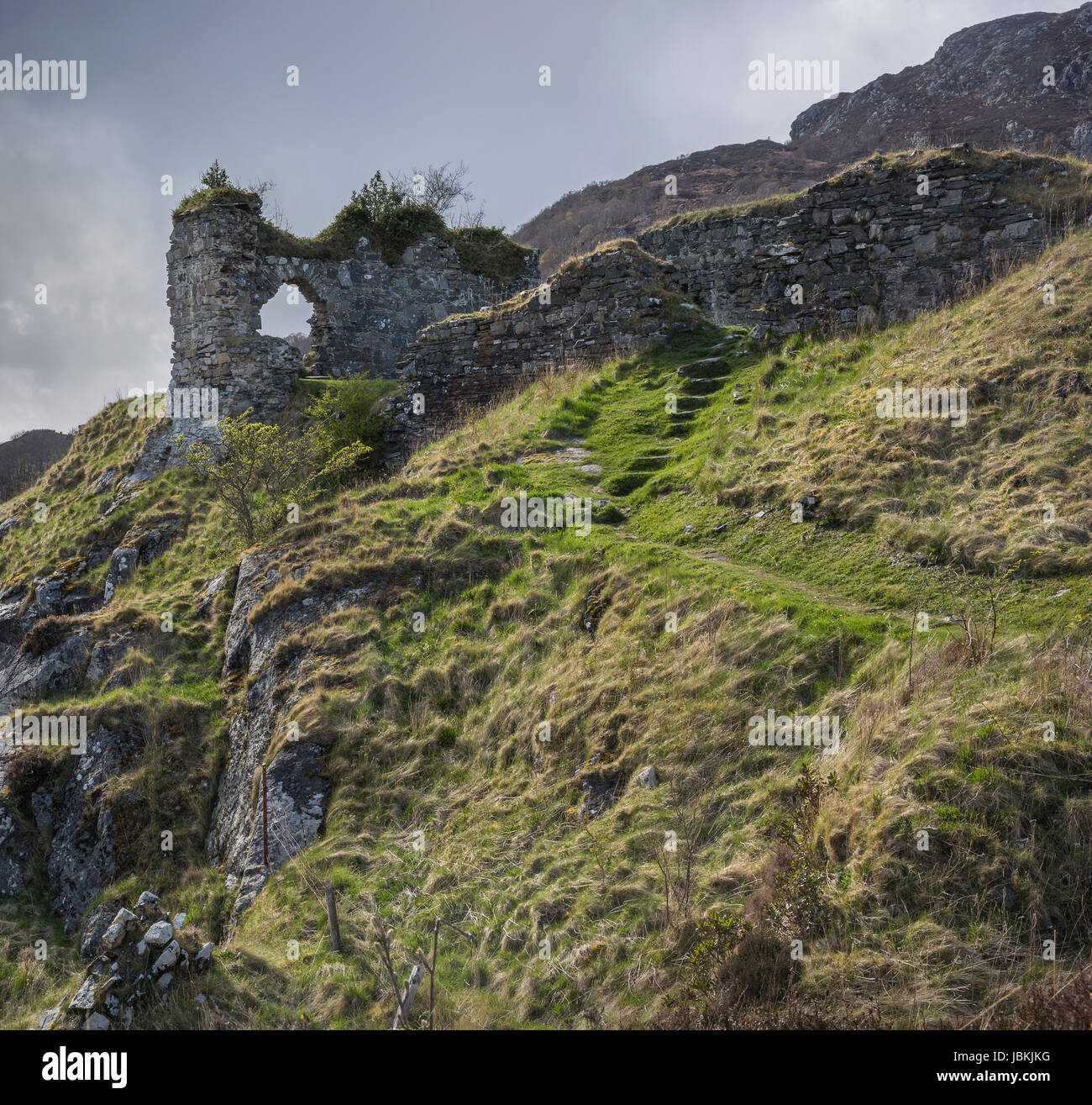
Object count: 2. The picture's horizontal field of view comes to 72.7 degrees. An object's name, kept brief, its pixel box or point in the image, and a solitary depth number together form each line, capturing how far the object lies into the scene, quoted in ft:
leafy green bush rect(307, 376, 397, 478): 55.42
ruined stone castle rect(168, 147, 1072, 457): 40.57
